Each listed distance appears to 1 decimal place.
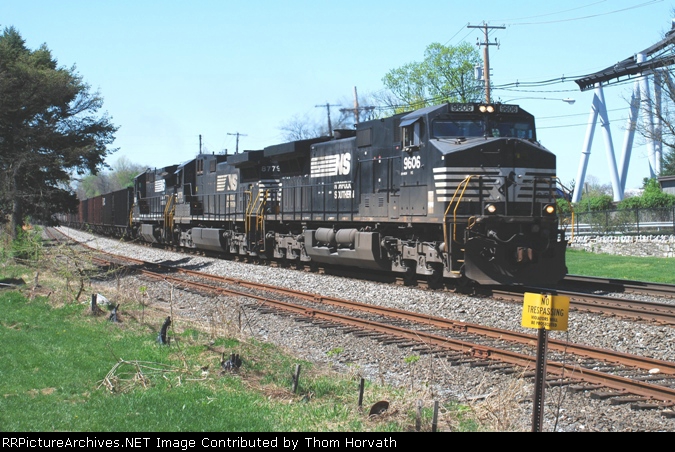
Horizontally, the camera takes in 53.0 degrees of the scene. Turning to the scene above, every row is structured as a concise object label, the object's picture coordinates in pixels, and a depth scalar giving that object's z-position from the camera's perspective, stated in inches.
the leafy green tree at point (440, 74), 2096.5
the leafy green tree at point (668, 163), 2165.6
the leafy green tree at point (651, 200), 1456.3
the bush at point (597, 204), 1739.7
